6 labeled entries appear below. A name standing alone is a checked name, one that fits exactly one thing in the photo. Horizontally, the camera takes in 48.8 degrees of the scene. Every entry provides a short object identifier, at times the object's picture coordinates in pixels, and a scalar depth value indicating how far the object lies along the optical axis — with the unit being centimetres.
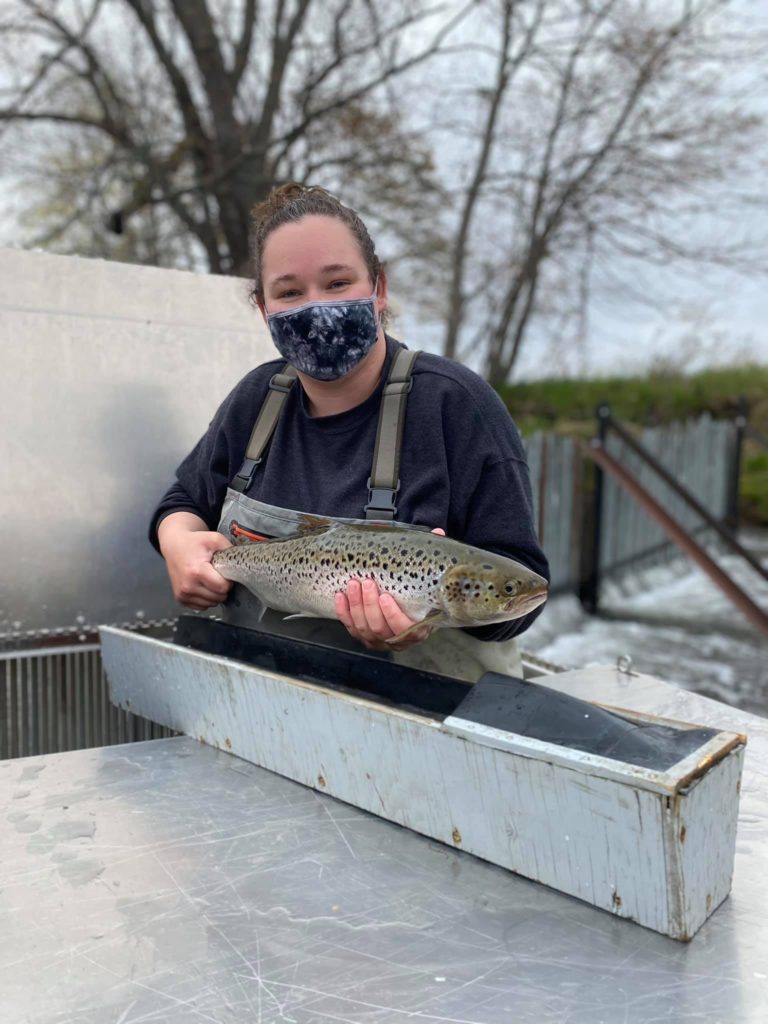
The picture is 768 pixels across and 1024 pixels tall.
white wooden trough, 102
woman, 180
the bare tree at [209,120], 880
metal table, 92
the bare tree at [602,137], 975
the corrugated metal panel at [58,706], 237
